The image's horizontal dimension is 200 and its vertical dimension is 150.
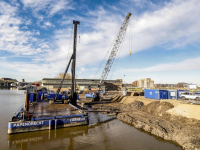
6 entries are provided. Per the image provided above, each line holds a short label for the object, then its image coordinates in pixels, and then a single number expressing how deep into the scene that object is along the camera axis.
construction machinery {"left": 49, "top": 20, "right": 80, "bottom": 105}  24.88
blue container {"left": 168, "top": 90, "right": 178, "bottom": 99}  28.09
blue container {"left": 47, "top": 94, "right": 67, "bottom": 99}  28.47
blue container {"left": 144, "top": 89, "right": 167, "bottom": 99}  28.75
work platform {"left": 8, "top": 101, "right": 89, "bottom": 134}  12.20
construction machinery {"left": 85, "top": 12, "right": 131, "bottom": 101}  38.27
